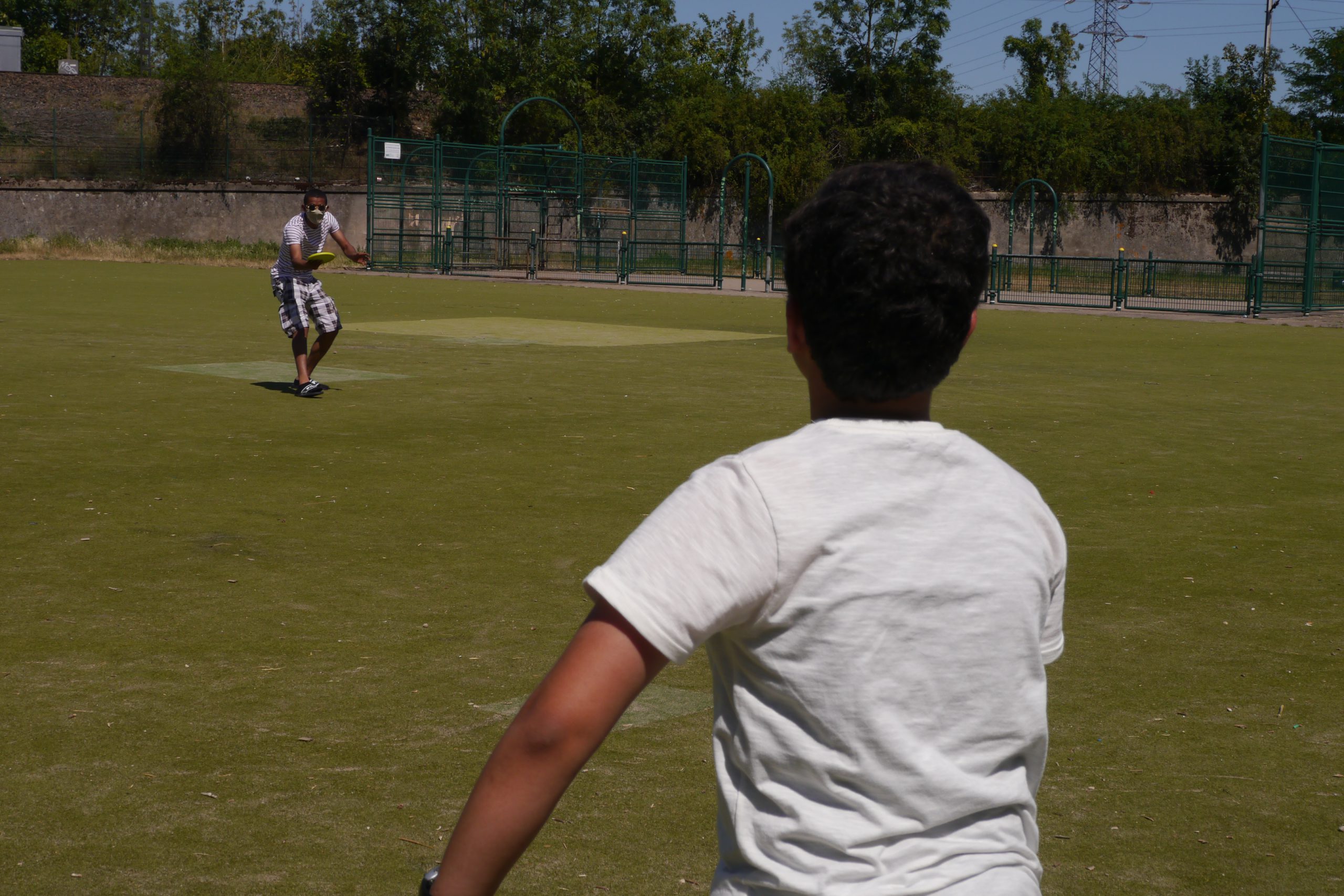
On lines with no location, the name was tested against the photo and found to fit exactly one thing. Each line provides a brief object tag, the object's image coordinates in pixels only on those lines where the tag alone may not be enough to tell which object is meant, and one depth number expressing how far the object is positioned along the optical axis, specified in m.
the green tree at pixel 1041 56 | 68.88
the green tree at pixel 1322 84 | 59.22
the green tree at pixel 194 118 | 54.50
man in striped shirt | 12.84
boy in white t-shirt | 1.65
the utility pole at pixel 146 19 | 93.88
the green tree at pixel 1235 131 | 54.59
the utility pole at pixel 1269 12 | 62.25
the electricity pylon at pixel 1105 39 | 72.69
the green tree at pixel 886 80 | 63.72
